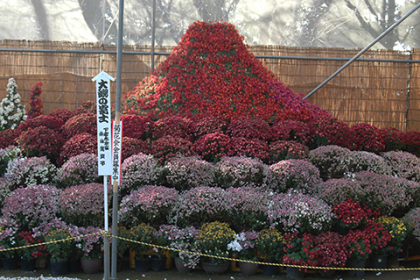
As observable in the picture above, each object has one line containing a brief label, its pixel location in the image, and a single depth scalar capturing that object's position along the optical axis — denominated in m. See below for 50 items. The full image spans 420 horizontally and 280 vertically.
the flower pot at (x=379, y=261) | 4.53
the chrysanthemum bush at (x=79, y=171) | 5.05
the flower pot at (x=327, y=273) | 4.30
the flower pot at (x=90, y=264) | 4.29
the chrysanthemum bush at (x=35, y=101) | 8.11
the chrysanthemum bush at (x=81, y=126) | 6.09
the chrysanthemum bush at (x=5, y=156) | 5.60
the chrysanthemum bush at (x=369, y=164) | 5.46
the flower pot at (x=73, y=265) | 4.32
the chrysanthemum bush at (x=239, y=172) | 5.07
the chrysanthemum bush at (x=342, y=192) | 4.59
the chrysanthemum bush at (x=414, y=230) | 4.67
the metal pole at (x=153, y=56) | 7.97
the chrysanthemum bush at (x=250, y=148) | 5.55
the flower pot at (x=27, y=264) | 4.33
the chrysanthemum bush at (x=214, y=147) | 5.55
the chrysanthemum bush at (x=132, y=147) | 5.50
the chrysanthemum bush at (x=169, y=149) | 5.34
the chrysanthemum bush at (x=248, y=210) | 4.52
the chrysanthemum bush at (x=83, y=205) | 4.43
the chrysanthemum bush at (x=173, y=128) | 5.90
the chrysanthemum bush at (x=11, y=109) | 8.06
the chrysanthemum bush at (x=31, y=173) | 5.20
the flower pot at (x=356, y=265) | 4.41
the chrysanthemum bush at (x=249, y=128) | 5.87
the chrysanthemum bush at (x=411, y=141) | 6.46
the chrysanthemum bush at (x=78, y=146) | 5.53
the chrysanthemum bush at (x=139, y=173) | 5.00
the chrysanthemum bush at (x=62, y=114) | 6.98
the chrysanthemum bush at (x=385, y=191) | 4.69
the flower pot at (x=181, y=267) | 4.37
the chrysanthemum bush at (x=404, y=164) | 5.70
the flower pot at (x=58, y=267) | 4.22
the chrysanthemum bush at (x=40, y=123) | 6.30
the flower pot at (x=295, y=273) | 4.26
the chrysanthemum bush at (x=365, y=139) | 6.15
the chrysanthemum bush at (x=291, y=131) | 6.00
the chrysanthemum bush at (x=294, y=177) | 4.94
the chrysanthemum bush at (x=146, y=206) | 4.52
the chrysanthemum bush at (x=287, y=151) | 5.48
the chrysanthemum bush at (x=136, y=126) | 5.93
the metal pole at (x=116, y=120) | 3.73
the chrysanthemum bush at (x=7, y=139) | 6.22
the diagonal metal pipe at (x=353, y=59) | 6.75
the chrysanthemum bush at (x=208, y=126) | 5.95
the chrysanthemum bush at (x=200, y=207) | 4.50
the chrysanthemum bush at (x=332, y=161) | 5.34
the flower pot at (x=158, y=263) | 4.40
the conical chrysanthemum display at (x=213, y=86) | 6.45
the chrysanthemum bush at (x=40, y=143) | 5.68
